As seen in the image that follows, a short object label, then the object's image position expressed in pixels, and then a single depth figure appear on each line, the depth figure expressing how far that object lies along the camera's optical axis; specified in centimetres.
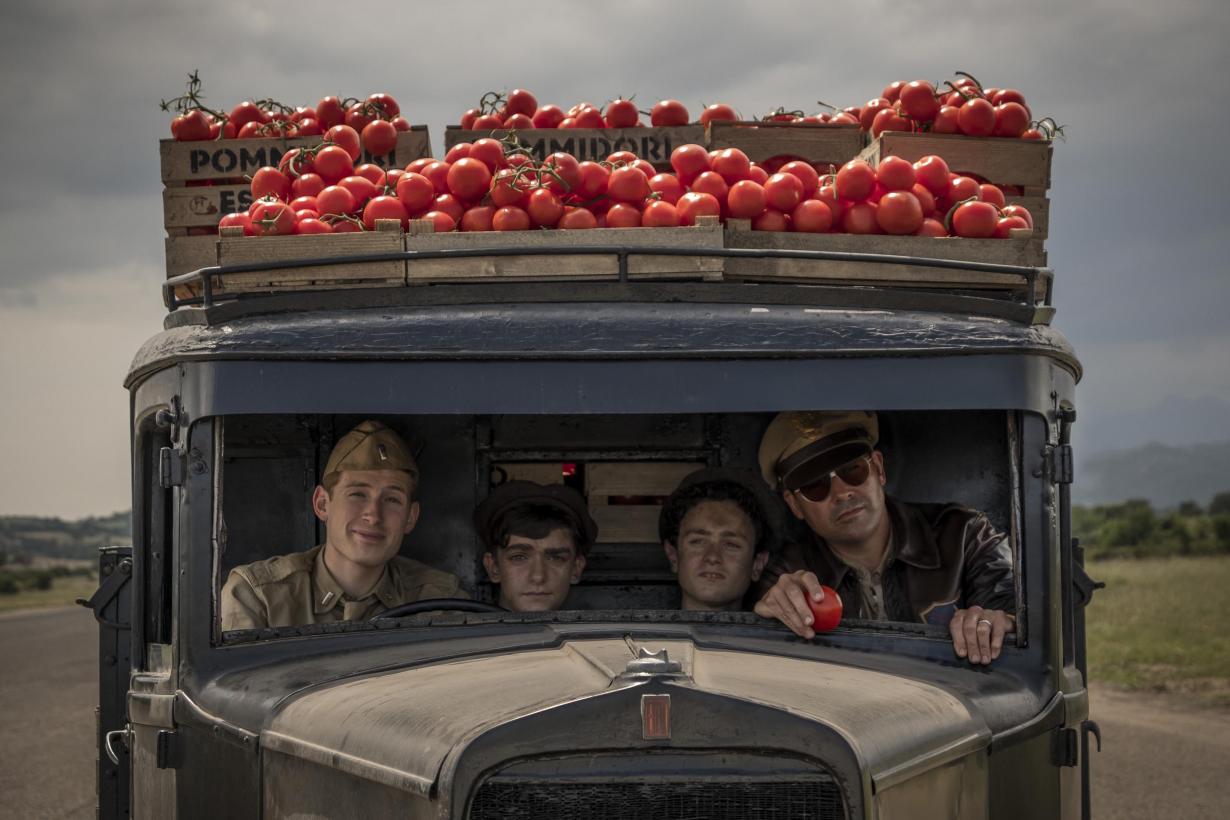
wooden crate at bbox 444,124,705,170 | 606
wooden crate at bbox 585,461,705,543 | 514
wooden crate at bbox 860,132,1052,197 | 541
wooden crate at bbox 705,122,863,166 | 561
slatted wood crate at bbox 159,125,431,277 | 561
